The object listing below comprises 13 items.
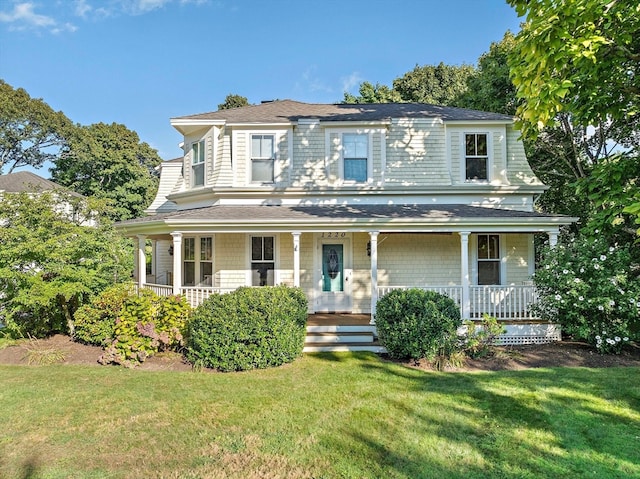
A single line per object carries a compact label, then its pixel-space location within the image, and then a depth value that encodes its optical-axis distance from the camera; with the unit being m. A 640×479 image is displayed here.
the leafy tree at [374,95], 27.06
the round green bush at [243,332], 7.05
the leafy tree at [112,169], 30.47
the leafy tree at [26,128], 36.00
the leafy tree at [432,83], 28.34
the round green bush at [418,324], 7.28
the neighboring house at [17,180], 25.42
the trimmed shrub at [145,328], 7.54
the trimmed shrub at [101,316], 8.03
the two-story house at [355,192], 10.80
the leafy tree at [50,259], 8.24
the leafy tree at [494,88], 15.49
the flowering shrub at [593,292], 7.50
